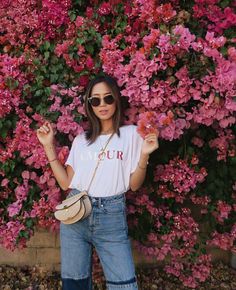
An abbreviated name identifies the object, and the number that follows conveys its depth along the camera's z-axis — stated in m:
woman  2.27
